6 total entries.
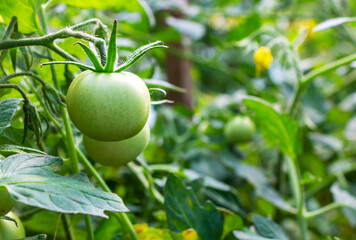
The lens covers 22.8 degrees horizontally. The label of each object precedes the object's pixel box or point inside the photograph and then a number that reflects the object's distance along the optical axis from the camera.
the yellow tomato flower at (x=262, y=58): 1.12
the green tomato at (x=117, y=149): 0.71
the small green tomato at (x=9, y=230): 0.67
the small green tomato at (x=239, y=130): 1.29
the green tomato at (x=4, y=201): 0.65
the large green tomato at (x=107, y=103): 0.64
